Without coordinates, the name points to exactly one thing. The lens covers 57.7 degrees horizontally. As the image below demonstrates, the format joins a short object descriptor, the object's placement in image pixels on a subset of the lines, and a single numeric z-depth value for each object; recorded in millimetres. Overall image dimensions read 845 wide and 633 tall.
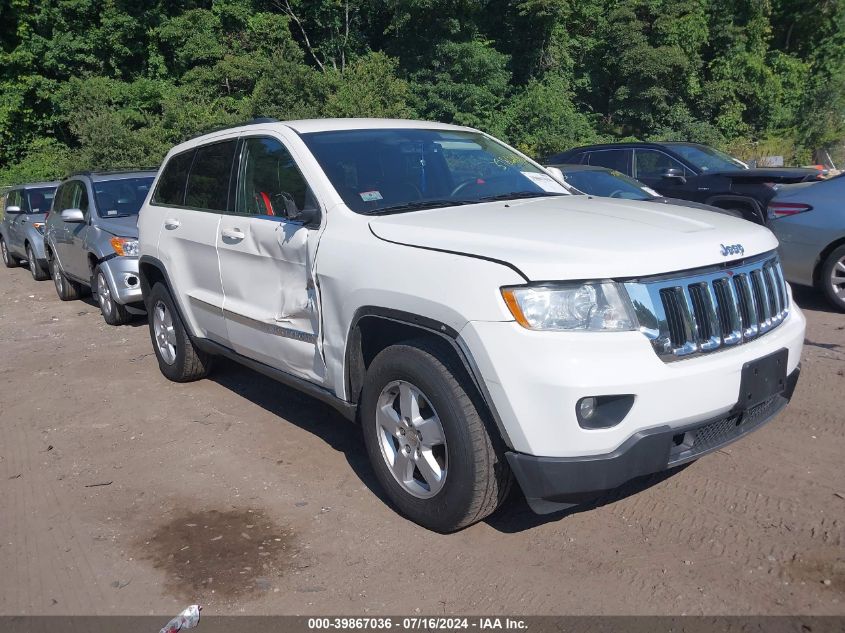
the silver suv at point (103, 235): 8195
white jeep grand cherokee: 2953
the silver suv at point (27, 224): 12703
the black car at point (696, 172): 9852
